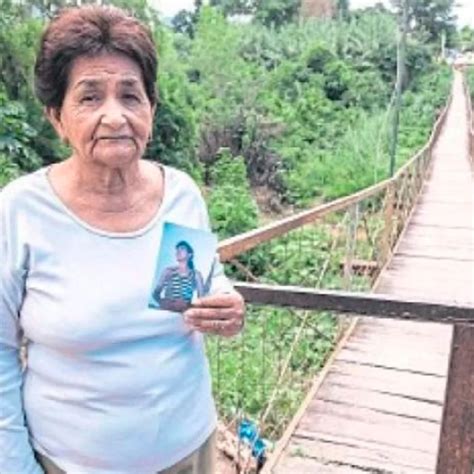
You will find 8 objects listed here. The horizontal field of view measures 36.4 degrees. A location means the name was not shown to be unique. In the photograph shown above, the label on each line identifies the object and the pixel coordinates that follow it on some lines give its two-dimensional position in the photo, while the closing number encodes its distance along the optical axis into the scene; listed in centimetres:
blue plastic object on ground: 279
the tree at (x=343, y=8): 3642
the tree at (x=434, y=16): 3962
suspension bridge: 141
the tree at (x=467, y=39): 6494
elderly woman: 105
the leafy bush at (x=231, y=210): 1000
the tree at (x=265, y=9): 3372
